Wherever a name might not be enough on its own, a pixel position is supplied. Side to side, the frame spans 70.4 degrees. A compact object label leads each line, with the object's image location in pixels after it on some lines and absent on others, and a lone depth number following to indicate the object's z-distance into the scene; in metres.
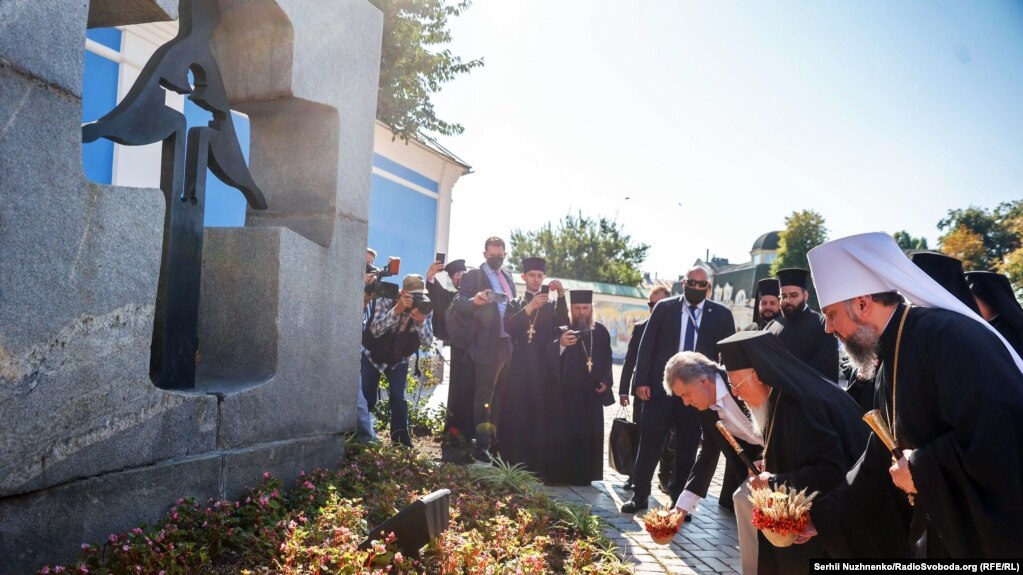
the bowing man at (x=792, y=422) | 3.46
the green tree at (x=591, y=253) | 53.62
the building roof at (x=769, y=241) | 67.31
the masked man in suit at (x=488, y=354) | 8.04
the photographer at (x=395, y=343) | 7.11
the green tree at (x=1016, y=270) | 26.70
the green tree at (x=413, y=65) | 12.09
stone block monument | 2.94
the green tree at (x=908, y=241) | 59.09
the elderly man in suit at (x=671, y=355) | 6.44
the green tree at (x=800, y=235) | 45.31
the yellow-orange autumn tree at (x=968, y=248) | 36.78
